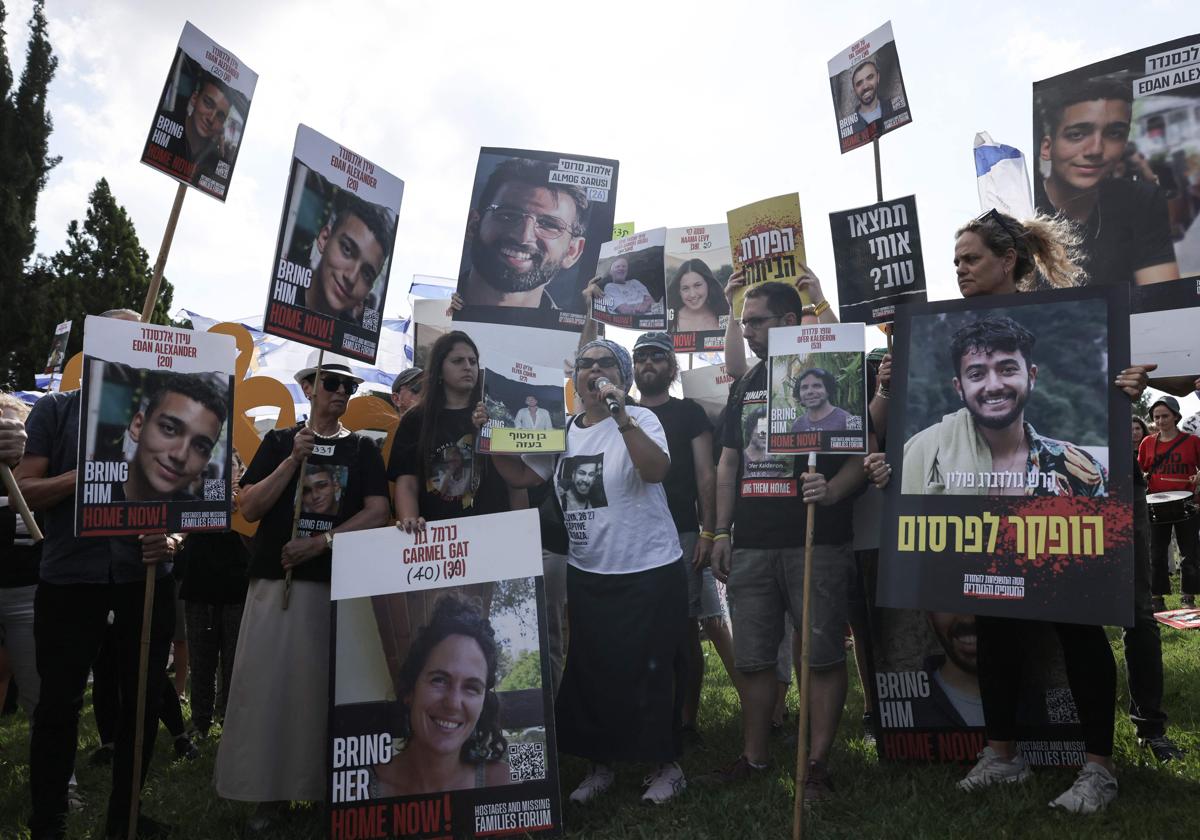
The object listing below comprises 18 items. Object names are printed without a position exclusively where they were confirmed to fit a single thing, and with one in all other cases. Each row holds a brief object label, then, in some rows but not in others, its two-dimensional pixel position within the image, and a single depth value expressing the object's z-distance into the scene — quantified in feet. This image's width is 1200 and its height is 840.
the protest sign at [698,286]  20.11
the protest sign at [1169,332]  12.75
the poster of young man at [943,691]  13.08
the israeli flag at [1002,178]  15.79
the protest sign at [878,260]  13.48
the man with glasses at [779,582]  12.93
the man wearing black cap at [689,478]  15.34
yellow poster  15.52
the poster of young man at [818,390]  11.91
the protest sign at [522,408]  14.44
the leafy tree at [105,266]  81.97
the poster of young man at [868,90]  15.67
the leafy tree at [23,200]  73.15
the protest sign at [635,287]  17.57
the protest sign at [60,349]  34.06
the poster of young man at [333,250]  13.52
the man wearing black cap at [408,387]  17.85
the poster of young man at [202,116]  12.90
